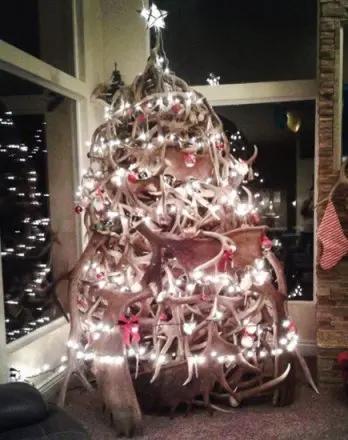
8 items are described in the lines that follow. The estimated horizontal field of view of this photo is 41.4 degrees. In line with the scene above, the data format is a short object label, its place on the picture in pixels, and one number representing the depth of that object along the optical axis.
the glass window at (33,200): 2.96
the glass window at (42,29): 2.92
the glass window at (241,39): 3.66
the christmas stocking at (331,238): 3.04
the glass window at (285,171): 3.78
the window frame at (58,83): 2.67
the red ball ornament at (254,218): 2.94
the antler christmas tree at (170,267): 2.50
